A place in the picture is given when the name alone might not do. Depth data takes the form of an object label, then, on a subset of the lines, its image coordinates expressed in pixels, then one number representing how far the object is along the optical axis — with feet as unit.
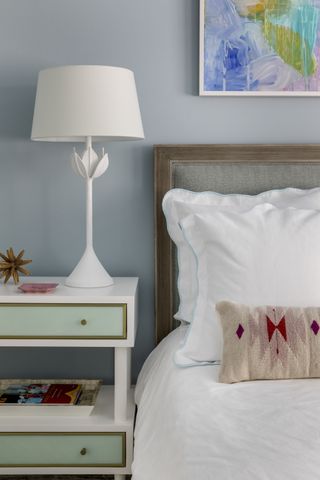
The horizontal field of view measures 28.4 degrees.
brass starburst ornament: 7.27
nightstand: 6.74
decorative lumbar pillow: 5.49
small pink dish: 6.79
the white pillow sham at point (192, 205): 7.15
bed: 4.05
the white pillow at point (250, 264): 6.07
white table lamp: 6.77
